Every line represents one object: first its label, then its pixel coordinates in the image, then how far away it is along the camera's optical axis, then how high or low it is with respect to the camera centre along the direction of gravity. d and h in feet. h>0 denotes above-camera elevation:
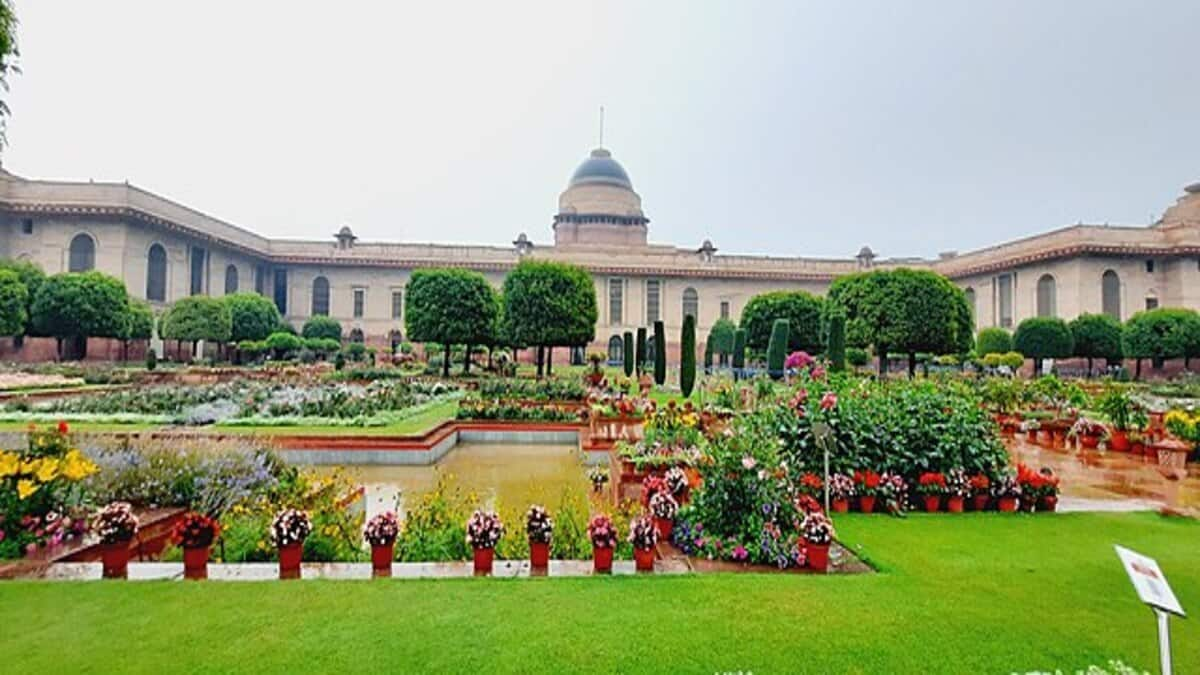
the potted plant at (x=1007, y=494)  17.19 -3.49
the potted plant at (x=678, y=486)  16.10 -3.03
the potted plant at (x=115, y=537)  10.96 -2.89
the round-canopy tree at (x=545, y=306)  70.38 +6.14
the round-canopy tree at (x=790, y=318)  88.22 +5.97
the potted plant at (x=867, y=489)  16.55 -3.22
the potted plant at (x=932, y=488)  16.93 -3.28
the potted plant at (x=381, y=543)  11.46 -3.13
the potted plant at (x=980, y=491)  17.08 -3.40
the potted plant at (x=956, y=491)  16.96 -3.35
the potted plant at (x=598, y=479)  22.00 -3.96
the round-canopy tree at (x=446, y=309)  71.46 +5.94
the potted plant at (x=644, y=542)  11.68 -3.20
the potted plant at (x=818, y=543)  12.05 -3.32
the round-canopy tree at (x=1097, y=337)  87.51 +3.16
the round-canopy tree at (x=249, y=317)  89.45 +6.52
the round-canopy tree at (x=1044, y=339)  86.94 +2.89
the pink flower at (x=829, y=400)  17.11 -1.01
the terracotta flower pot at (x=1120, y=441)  30.91 -3.82
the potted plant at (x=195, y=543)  11.05 -3.01
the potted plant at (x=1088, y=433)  32.14 -3.58
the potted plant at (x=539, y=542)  11.59 -3.15
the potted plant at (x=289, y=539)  11.14 -2.97
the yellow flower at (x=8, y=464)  11.98 -1.83
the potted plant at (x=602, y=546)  11.52 -3.21
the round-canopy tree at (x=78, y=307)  70.38 +6.23
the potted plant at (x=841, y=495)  16.56 -3.36
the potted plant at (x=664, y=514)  13.55 -3.12
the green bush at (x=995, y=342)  97.86 +2.86
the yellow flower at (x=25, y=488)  11.73 -2.22
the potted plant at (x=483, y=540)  11.40 -3.06
